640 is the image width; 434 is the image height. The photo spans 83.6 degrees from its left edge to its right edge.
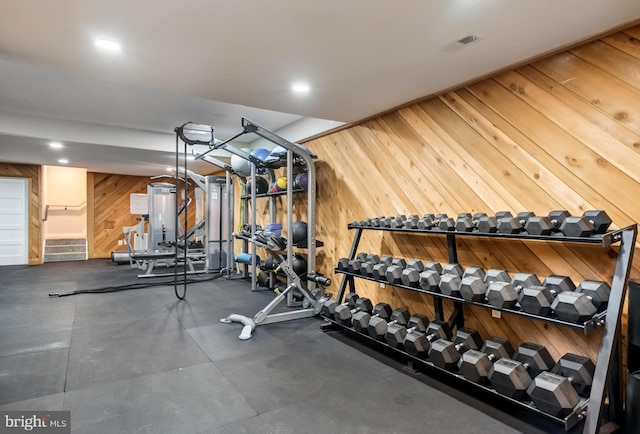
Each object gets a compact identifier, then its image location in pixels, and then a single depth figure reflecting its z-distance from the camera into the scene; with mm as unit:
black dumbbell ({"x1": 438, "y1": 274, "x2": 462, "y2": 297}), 2463
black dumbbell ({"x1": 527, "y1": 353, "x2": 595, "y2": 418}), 1721
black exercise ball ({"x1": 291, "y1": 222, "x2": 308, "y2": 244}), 4625
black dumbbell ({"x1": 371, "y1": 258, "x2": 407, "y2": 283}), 3043
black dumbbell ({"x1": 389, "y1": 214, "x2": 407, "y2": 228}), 3058
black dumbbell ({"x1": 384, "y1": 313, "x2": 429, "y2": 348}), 2676
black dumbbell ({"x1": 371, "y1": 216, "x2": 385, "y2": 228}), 3264
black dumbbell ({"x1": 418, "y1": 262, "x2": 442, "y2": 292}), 2621
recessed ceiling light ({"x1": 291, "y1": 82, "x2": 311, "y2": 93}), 2943
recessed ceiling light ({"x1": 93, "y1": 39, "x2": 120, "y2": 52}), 2221
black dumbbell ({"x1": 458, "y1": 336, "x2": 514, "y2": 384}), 2105
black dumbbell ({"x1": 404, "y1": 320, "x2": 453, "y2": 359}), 2500
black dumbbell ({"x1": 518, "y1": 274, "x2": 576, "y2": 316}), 1961
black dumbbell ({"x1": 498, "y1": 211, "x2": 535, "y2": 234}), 2217
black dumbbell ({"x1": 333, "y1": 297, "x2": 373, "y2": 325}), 3238
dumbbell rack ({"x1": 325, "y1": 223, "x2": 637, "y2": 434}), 1688
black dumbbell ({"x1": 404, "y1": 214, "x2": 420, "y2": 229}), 2927
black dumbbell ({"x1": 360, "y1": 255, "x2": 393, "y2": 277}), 3156
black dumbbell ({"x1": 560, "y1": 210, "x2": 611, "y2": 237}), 1897
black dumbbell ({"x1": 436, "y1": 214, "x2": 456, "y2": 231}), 2629
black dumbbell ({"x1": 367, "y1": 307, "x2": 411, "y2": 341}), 2852
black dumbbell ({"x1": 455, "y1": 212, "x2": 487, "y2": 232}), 2500
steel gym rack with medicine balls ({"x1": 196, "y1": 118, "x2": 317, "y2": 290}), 4164
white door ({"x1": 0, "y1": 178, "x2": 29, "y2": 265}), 8242
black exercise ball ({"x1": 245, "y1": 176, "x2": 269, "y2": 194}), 5590
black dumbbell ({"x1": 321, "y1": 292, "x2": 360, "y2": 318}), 3387
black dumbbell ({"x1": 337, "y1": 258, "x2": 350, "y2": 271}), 3483
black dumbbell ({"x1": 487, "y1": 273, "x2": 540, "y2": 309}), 2115
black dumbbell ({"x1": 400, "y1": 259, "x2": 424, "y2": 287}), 2779
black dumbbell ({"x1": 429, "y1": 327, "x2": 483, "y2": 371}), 2303
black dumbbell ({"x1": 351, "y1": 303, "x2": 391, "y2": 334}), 3012
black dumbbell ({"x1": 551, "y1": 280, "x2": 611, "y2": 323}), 1807
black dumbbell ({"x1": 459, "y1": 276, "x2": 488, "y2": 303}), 2277
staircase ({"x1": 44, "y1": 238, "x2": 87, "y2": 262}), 8812
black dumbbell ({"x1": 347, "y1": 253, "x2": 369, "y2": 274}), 3326
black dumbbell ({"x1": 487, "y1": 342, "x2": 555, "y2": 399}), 1918
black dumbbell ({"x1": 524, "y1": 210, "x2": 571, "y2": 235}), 2062
